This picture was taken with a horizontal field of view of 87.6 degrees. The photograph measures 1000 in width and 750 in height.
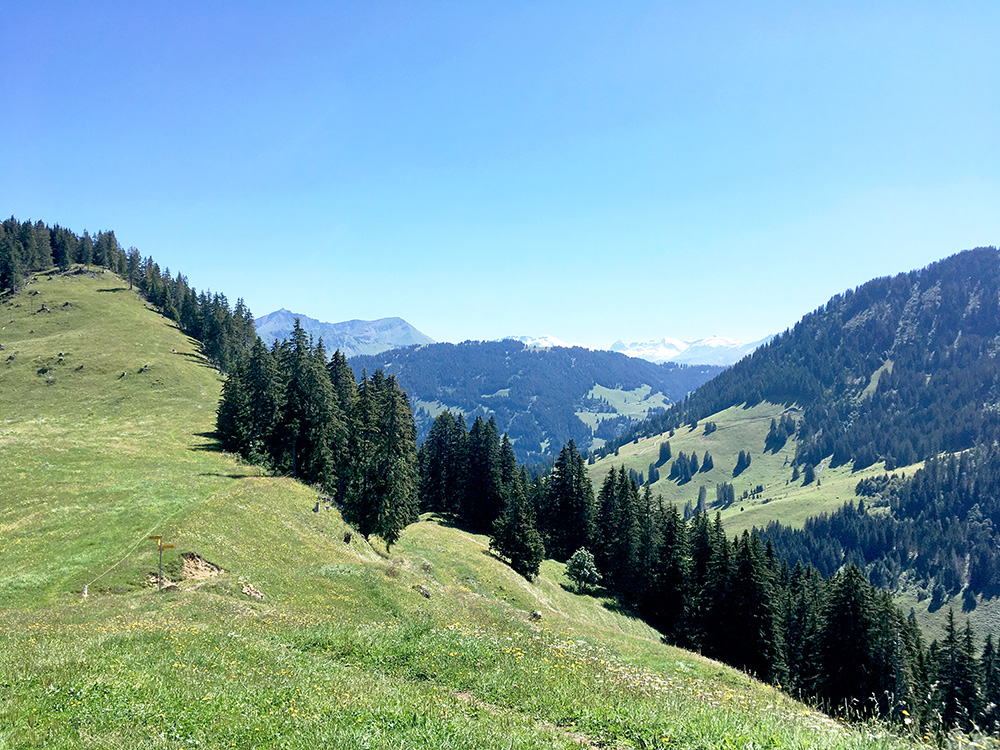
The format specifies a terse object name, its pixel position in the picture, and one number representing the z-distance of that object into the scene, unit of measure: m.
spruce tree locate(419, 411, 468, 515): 98.44
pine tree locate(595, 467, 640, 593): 84.00
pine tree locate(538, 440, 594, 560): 93.75
